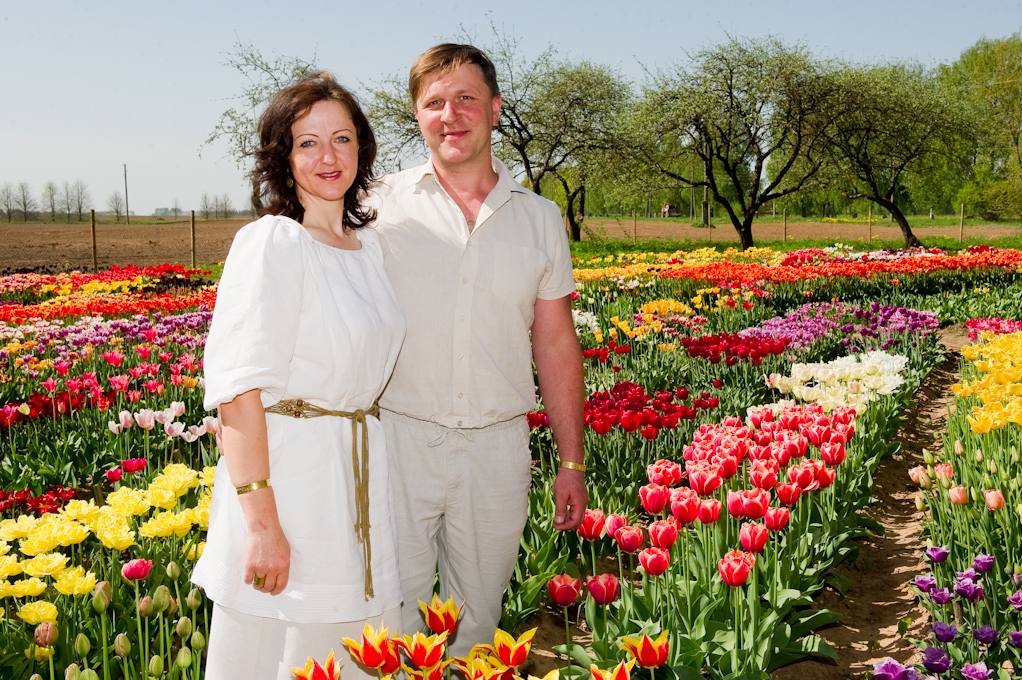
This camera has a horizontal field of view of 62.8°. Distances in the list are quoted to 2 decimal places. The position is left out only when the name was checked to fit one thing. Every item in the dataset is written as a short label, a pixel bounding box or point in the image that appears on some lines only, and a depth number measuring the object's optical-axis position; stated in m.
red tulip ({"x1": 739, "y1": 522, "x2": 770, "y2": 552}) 2.35
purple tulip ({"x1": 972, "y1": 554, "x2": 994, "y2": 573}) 2.46
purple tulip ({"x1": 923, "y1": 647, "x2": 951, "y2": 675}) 2.00
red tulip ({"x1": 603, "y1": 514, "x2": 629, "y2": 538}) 2.52
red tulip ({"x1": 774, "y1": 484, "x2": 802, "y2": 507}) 2.73
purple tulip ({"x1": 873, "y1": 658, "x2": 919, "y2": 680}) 1.85
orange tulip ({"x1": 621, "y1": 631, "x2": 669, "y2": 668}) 1.66
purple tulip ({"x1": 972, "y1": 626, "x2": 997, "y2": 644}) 2.17
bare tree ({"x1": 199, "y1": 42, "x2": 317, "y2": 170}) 23.94
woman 1.63
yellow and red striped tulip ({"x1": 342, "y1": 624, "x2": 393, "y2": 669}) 1.33
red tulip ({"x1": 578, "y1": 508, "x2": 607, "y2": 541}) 2.56
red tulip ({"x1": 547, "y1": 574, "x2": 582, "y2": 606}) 2.12
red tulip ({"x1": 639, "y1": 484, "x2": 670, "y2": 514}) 2.63
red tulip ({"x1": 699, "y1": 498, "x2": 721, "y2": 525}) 2.51
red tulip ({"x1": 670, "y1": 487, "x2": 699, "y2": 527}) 2.46
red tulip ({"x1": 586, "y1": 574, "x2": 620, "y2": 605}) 2.13
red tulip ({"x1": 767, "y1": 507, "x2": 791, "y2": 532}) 2.55
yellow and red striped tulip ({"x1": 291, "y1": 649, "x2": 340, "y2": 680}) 1.28
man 2.35
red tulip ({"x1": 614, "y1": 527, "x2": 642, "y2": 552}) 2.42
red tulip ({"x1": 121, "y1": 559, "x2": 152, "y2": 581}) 2.27
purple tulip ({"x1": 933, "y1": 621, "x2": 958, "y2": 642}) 2.15
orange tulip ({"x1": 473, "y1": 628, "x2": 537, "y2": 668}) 1.37
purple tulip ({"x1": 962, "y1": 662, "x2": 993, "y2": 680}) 2.01
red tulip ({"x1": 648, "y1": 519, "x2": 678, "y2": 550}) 2.29
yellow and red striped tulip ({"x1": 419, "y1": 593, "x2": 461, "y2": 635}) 1.53
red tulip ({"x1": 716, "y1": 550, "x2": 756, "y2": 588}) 2.19
